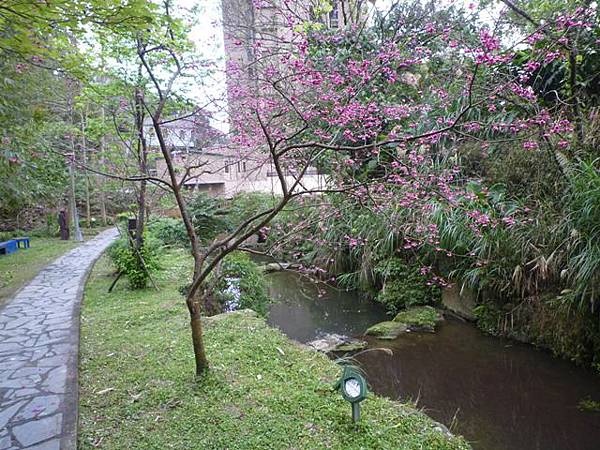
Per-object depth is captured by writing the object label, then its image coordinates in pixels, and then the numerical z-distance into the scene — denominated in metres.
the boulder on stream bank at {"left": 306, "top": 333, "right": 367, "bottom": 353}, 4.66
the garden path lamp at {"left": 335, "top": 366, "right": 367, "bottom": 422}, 2.30
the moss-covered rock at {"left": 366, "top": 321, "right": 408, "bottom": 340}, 5.02
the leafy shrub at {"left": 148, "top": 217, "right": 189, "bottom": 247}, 10.50
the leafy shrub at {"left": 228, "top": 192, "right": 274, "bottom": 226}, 10.58
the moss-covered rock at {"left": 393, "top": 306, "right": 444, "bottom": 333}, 5.26
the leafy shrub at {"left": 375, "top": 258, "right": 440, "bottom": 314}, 6.07
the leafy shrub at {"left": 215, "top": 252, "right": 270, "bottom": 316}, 5.12
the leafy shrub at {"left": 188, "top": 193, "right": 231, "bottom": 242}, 11.44
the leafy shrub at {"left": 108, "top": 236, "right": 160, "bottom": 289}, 5.71
